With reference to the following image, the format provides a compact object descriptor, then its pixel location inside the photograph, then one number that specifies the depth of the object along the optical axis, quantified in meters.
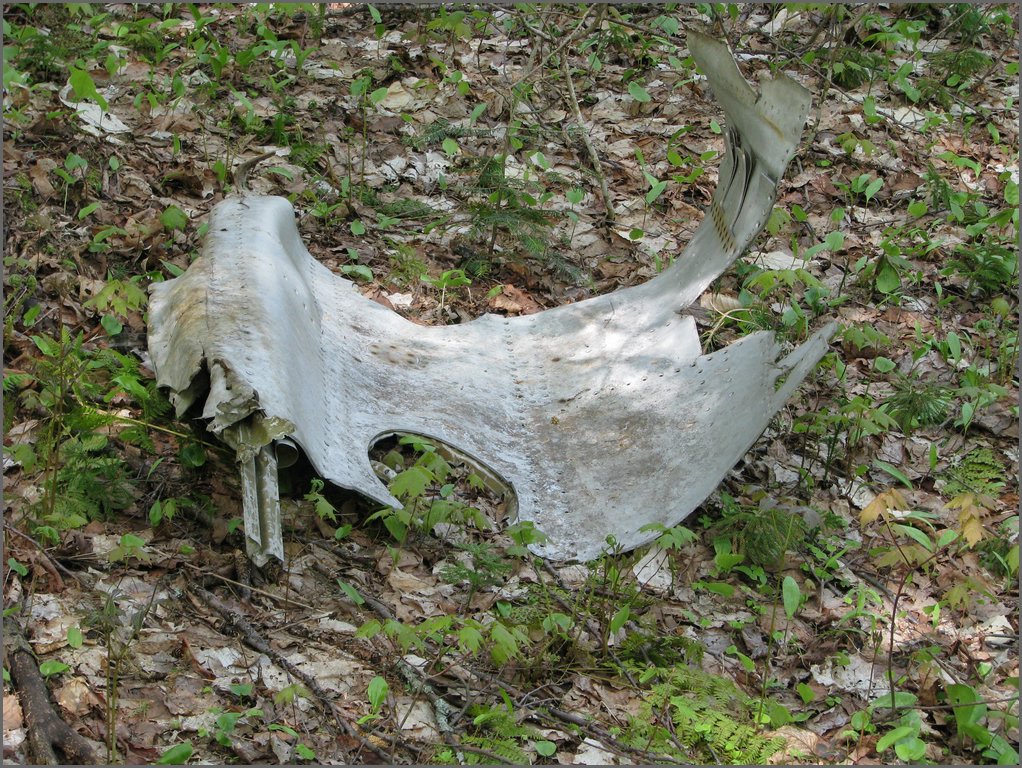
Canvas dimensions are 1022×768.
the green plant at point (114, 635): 5.24
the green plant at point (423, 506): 6.42
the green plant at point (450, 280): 10.47
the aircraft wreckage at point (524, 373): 7.18
